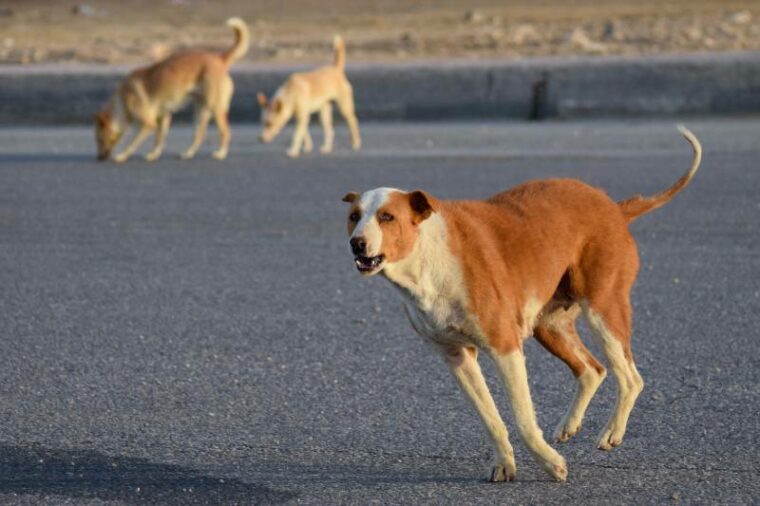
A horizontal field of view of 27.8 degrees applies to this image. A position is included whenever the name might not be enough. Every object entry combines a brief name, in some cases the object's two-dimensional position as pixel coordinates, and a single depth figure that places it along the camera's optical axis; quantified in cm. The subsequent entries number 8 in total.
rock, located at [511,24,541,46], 2441
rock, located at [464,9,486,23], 3353
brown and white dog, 520
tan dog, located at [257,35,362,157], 1611
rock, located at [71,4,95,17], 4103
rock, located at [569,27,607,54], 2163
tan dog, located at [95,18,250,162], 1627
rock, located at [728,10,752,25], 2833
